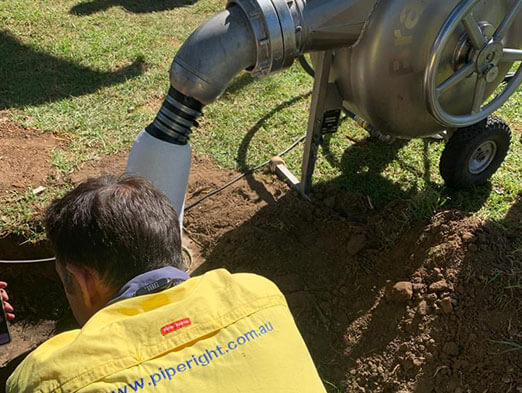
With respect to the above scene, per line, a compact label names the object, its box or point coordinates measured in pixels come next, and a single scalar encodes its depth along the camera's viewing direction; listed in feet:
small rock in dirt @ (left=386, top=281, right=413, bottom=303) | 9.14
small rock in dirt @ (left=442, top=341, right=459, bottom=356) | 8.39
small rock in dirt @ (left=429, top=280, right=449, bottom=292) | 8.95
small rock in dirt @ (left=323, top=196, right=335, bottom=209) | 11.59
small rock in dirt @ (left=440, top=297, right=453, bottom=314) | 8.67
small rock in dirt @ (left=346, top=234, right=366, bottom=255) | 10.32
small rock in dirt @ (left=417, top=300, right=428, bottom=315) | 8.85
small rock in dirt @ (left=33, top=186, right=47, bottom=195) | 11.78
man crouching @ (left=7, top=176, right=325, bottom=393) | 4.09
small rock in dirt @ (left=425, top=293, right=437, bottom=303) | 8.91
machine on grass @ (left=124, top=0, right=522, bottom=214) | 7.93
